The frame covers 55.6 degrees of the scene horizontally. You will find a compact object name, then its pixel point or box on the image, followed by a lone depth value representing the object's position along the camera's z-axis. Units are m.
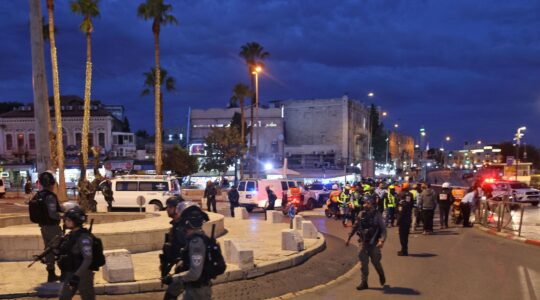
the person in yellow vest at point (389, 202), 20.56
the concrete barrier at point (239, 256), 10.42
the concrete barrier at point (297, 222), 16.91
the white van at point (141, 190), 24.05
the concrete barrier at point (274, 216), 20.16
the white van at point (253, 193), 28.20
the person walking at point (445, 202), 20.57
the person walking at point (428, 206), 18.42
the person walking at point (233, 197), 24.62
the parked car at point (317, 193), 31.45
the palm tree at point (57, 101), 30.52
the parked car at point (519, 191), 33.04
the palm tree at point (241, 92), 57.75
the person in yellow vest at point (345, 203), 22.25
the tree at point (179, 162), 57.22
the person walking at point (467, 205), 20.52
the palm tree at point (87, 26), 32.41
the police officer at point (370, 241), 9.41
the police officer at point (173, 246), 5.73
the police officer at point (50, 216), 8.17
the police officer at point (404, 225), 13.55
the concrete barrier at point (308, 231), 15.68
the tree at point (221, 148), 58.62
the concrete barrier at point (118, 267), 9.11
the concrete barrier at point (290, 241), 12.91
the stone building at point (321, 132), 74.81
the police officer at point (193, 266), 5.05
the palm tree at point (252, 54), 54.88
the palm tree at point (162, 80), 44.16
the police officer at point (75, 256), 5.69
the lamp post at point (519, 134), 46.61
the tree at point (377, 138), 98.00
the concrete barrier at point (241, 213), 21.71
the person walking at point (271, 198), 26.81
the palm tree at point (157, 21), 36.28
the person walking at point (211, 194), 24.70
